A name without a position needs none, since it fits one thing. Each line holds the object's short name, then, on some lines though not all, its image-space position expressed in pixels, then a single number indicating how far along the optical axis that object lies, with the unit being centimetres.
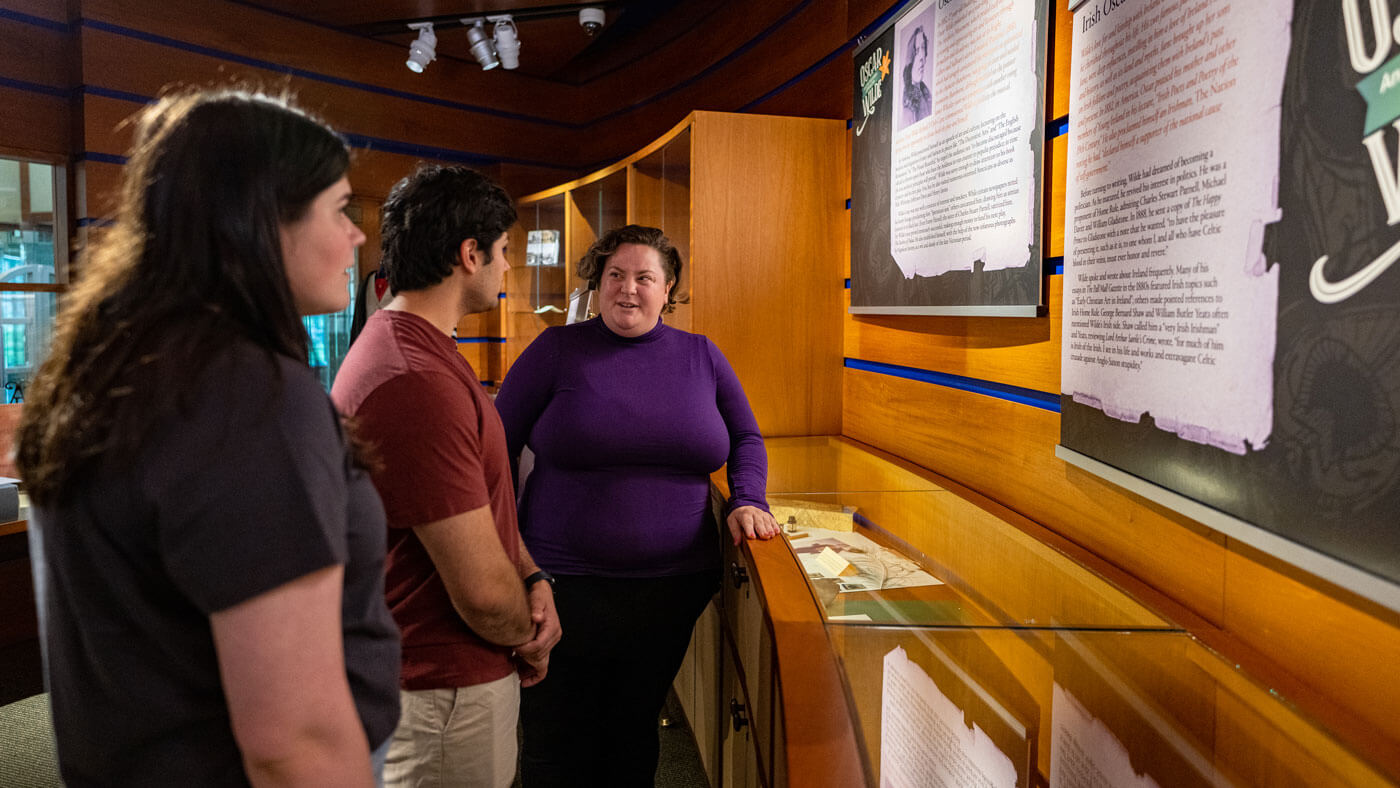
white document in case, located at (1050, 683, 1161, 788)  104
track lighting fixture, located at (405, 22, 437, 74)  528
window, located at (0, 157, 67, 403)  455
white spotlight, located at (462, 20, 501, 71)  524
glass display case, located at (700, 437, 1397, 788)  103
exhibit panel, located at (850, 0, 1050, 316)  193
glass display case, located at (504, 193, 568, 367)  554
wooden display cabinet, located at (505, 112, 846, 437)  324
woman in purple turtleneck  199
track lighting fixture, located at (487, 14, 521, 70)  518
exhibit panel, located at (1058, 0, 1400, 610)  99
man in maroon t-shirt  121
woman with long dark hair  68
